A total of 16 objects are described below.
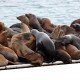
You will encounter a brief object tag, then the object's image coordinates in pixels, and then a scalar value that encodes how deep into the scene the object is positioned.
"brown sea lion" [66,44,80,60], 16.89
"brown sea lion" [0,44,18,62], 16.19
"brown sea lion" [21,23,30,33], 19.78
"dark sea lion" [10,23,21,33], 20.08
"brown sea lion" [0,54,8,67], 15.25
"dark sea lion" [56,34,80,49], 17.86
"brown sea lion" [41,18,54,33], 23.29
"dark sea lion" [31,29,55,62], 16.48
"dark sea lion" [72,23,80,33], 21.96
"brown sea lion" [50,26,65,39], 19.71
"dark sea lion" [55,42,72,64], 16.23
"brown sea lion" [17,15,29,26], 22.58
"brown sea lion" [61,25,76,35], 20.64
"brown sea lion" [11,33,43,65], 15.81
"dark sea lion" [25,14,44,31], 22.14
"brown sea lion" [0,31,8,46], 17.17
